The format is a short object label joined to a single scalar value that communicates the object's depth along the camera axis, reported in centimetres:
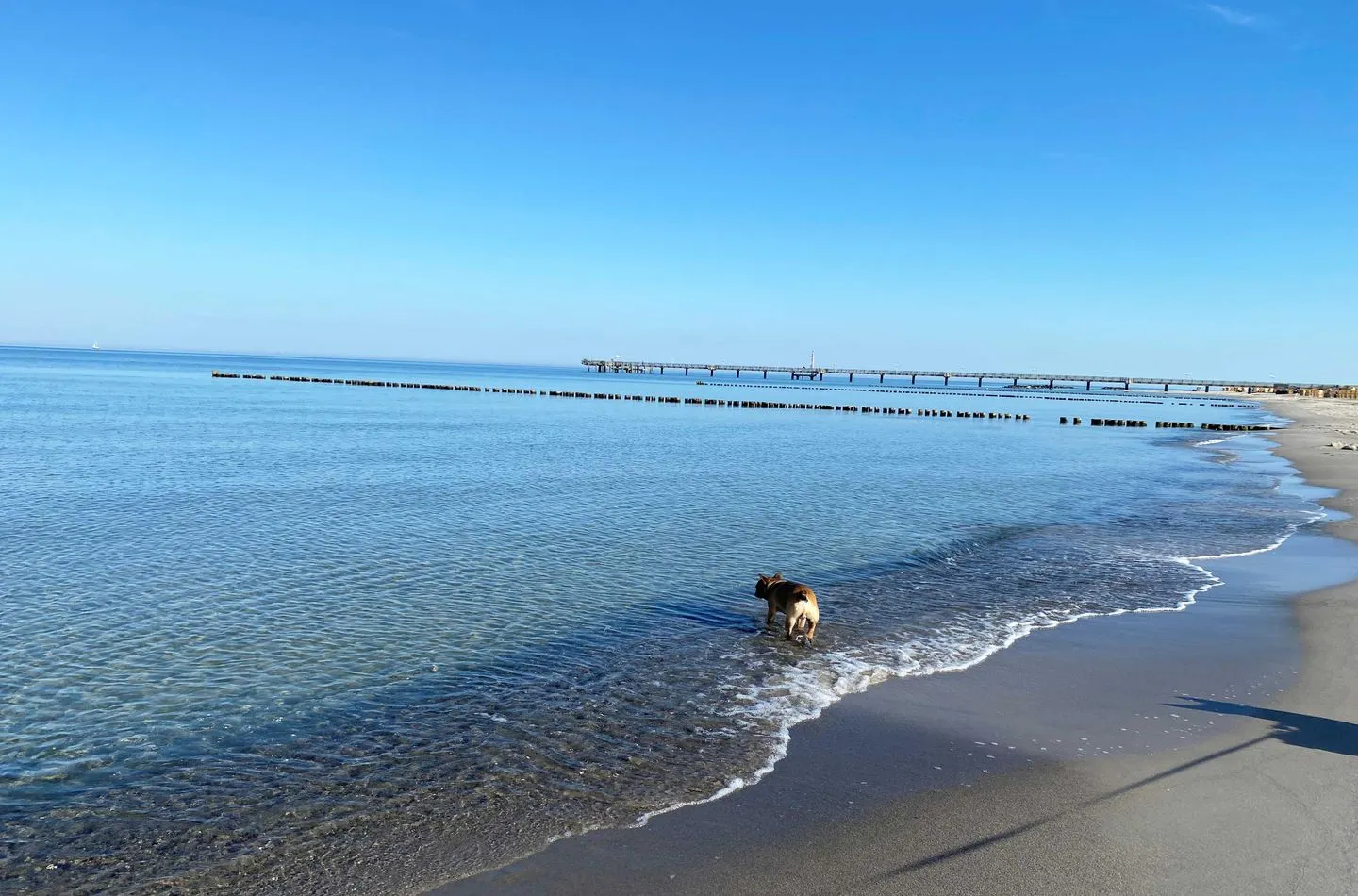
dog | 1166
